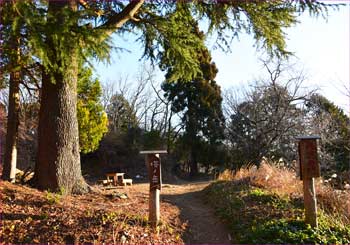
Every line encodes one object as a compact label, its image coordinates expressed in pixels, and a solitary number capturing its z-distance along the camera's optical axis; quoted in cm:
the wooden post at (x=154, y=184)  568
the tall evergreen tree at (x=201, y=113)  2364
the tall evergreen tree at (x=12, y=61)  464
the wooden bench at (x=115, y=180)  1369
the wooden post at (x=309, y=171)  567
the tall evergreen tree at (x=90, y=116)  1276
